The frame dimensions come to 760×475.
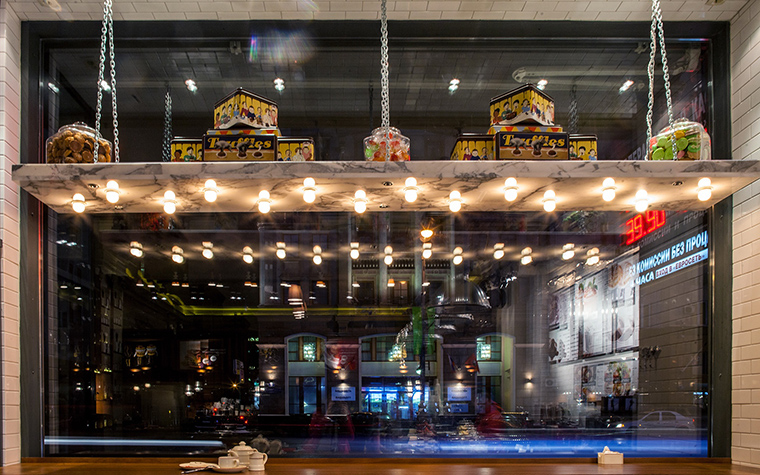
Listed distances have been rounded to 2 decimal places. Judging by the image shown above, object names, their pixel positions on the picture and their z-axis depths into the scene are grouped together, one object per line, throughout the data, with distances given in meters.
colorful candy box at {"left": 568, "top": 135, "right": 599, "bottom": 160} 2.84
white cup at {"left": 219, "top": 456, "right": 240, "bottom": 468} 2.79
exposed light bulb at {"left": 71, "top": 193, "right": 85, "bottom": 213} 2.77
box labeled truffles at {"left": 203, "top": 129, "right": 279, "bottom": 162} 2.71
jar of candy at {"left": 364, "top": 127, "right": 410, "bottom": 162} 2.80
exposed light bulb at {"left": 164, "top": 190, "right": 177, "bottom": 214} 2.78
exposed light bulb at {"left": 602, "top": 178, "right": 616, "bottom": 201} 2.64
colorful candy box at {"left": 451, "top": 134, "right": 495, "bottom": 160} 2.79
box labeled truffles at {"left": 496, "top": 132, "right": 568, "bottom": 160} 2.71
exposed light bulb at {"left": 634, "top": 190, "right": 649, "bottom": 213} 2.75
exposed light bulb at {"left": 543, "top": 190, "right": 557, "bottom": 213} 2.76
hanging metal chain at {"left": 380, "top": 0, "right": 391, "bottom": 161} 2.74
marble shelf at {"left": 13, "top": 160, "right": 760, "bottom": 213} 2.58
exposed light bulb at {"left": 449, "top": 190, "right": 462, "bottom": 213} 2.77
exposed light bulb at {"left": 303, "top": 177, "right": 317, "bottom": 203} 2.63
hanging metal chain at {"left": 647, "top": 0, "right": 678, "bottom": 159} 2.76
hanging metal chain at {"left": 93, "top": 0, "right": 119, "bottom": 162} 2.69
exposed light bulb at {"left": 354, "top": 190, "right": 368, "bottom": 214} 2.75
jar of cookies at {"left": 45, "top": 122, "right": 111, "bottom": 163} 2.66
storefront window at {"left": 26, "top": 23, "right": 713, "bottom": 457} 3.61
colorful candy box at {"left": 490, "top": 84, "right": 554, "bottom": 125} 2.75
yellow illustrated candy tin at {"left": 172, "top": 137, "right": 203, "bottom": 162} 2.83
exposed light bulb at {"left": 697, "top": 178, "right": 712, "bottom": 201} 2.64
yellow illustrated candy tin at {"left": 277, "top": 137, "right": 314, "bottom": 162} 2.81
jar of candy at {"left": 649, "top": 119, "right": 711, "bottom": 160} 2.74
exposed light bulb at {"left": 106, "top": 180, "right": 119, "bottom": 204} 2.65
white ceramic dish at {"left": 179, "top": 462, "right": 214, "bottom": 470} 2.91
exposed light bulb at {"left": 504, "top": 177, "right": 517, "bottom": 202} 2.64
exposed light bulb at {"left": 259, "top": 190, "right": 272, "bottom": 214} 2.75
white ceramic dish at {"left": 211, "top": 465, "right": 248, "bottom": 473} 2.78
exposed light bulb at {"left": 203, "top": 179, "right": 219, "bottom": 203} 2.65
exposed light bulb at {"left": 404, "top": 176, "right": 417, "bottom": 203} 2.62
